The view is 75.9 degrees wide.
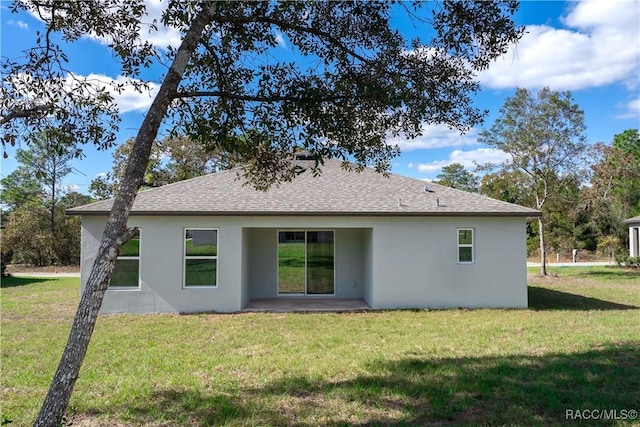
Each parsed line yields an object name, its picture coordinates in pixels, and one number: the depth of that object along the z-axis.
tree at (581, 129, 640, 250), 25.83
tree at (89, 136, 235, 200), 26.58
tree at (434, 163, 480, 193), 53.94
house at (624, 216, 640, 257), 25.52
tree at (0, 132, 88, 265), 26.30
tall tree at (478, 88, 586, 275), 19.34
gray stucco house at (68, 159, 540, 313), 11.09
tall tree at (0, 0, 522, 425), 5.00
